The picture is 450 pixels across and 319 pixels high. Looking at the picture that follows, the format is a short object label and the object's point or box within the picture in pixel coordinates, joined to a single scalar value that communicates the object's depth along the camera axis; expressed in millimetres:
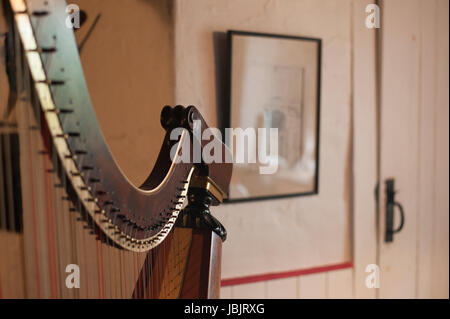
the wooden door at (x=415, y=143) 1439
